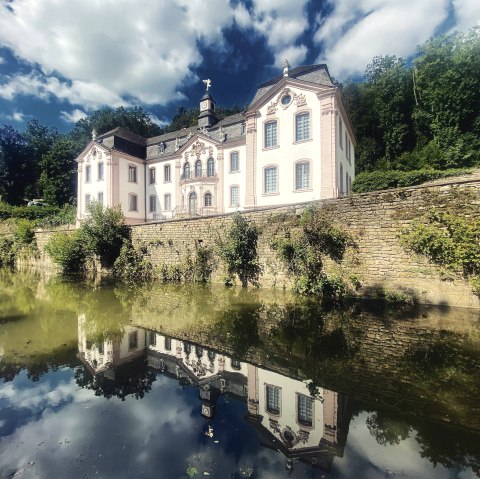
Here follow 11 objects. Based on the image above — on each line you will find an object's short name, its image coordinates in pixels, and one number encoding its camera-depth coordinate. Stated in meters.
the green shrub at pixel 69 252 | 19.32
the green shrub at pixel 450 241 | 8.06
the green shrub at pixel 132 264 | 16.97
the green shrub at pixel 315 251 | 10.48
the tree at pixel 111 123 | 53.97
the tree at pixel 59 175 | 43.90
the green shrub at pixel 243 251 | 12.69
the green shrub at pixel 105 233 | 18.28
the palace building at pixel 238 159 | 19.11
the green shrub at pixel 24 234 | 26.44
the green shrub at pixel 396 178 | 21.19
